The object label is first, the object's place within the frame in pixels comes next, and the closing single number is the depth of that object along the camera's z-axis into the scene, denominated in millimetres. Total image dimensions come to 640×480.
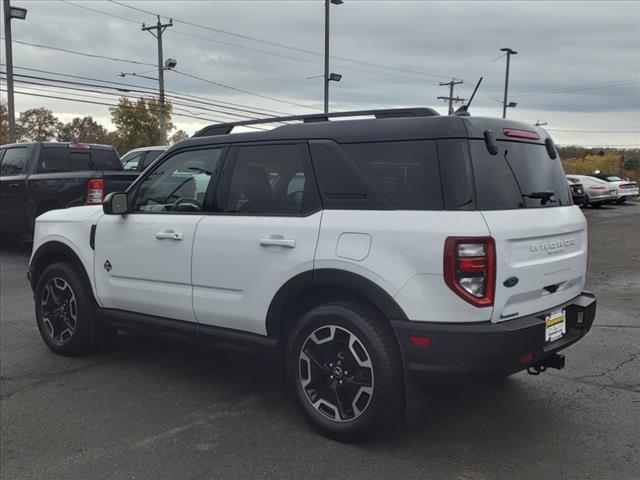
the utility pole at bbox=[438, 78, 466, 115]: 60438
